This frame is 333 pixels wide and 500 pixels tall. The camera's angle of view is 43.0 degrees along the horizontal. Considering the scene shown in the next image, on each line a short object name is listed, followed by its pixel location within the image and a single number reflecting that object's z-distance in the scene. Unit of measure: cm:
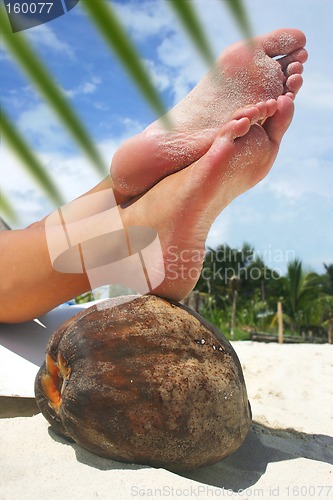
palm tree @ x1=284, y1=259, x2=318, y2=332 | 1494
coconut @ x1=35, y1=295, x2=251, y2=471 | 35
